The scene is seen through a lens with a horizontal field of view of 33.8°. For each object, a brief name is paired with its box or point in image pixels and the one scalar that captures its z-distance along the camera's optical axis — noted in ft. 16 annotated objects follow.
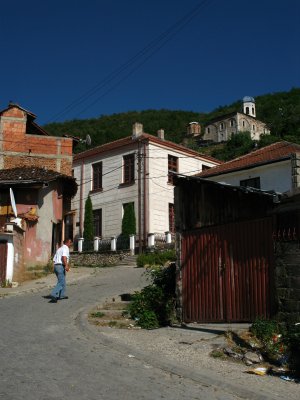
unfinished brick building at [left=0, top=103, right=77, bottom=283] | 63.67
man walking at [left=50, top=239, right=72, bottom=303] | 44.98
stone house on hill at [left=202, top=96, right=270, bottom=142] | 366.84
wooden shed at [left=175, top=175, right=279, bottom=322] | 30.63
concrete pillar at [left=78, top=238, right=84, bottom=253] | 107.69
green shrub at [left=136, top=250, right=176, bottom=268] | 78.28
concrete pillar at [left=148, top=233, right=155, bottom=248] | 97.09
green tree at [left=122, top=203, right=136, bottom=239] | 103.45
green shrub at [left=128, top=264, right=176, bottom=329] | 35.26
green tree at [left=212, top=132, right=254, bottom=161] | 243.19
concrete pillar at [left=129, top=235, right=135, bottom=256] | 98.58
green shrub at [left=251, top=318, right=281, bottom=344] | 27.09
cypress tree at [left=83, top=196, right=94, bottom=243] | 111.34
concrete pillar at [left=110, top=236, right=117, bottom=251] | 101.65
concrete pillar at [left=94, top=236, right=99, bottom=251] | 104.40
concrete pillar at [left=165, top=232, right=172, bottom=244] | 97.17
